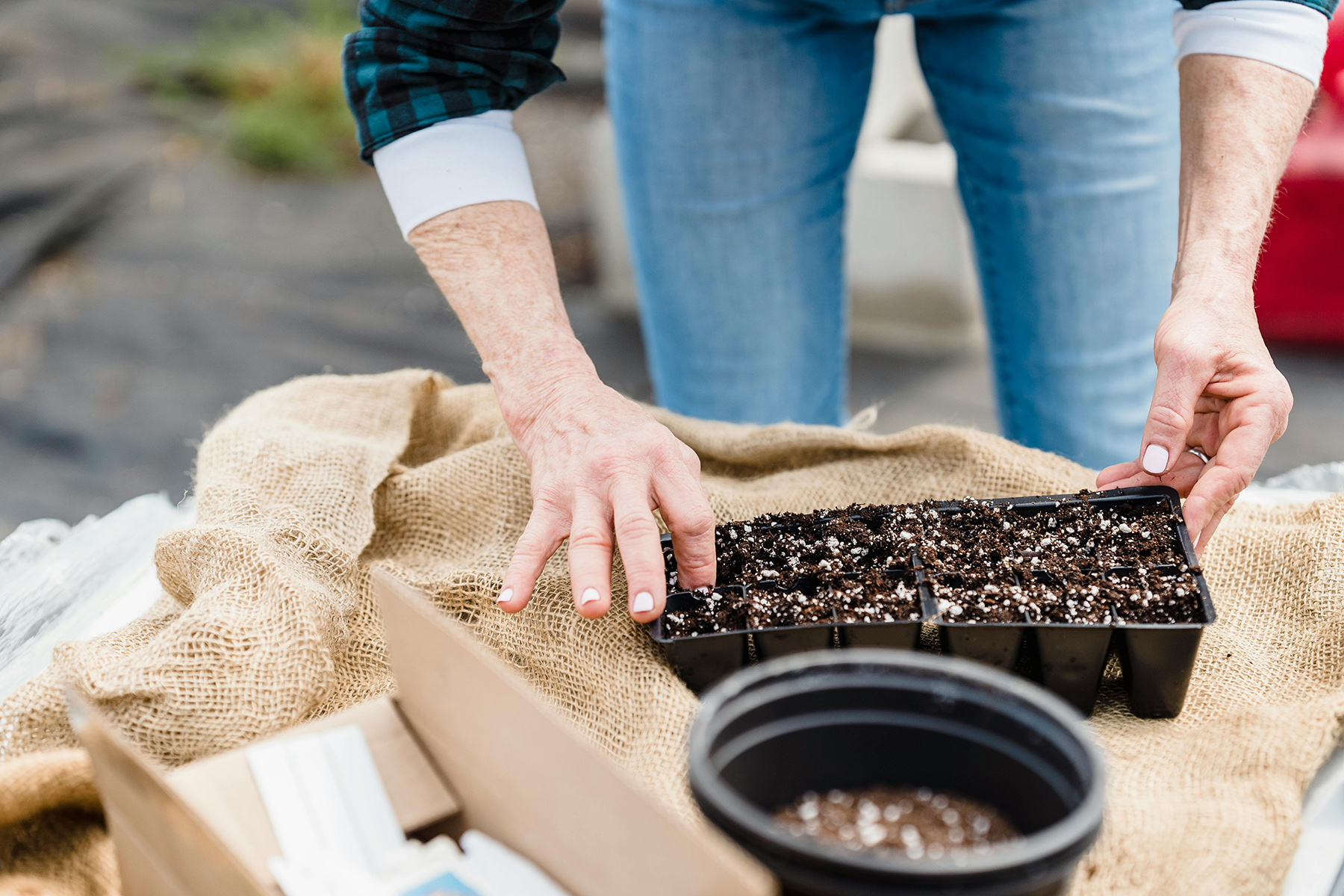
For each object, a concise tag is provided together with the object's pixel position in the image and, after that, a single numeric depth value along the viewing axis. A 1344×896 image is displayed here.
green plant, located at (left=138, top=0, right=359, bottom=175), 4.12
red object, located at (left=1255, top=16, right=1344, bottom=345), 2.69
